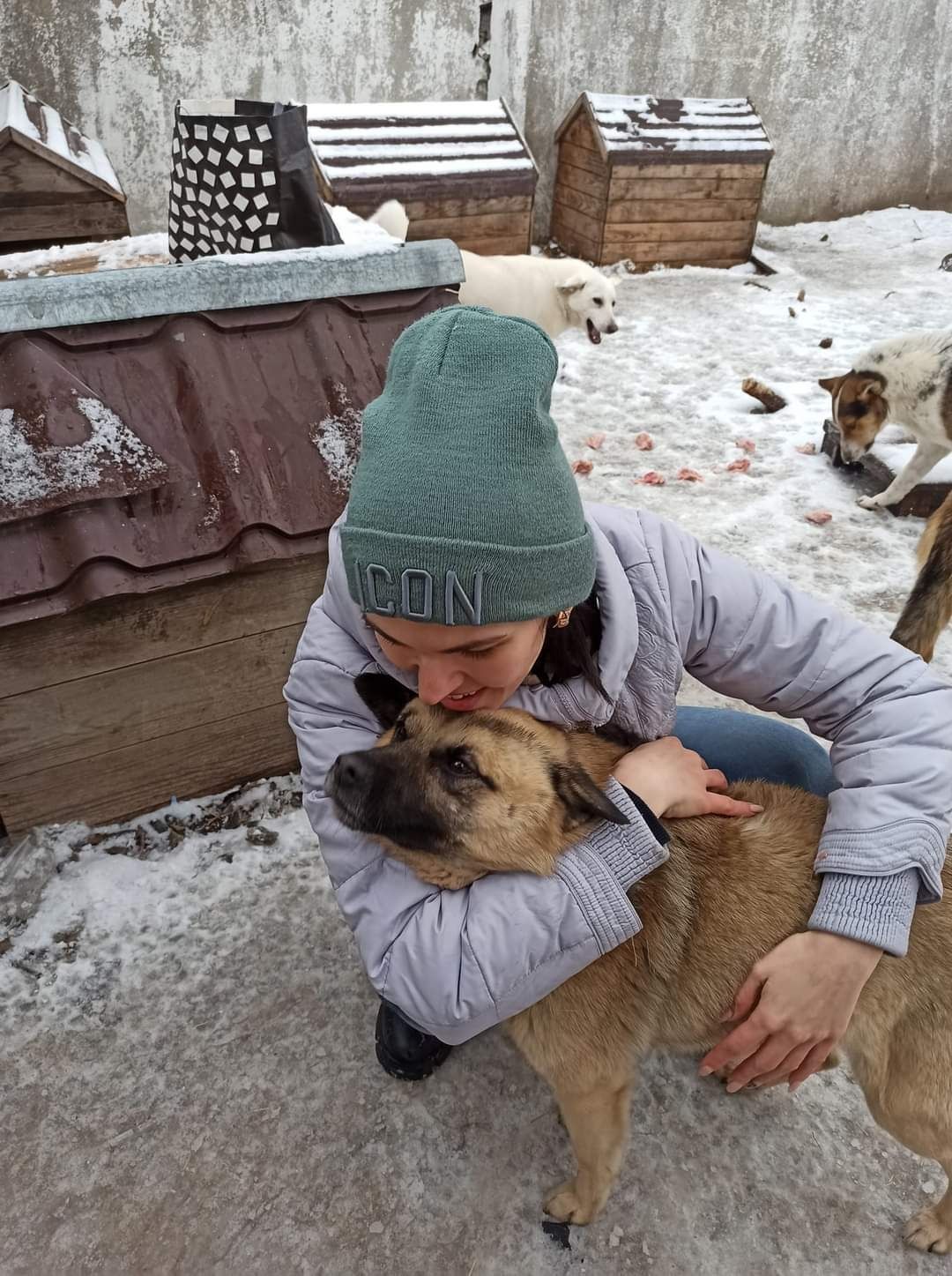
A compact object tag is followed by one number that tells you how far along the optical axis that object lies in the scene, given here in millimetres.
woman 1181
